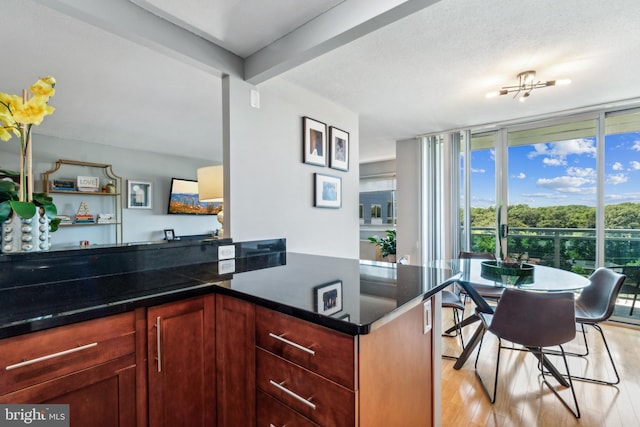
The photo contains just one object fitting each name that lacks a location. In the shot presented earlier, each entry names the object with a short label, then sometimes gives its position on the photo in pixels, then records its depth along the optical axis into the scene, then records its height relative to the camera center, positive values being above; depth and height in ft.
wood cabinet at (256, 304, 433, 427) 2.81 -1.75
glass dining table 6.46 -1.69
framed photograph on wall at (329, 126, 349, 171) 9.33 +1.98
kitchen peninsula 2.83 -1.47
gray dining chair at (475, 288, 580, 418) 5.48 -2.06
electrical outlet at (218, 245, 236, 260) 6.18 -0.88
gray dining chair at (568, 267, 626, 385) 6.49 -2.20
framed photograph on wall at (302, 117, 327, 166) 8.42 +2.02
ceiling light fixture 7.60 +3.37
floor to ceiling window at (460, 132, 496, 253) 12.71 +0.77
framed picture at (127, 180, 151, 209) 15.01 +0.82
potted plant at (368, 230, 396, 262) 17.99 -2.20
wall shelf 12.76 +1.22
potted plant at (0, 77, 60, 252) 3.85 +0.38
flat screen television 16.63 +0.60
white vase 3.98 -0.31
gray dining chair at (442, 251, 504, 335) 8.38 -2.47
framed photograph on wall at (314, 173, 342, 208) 8.75 +0.59
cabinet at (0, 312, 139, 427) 2.71 -1.60
